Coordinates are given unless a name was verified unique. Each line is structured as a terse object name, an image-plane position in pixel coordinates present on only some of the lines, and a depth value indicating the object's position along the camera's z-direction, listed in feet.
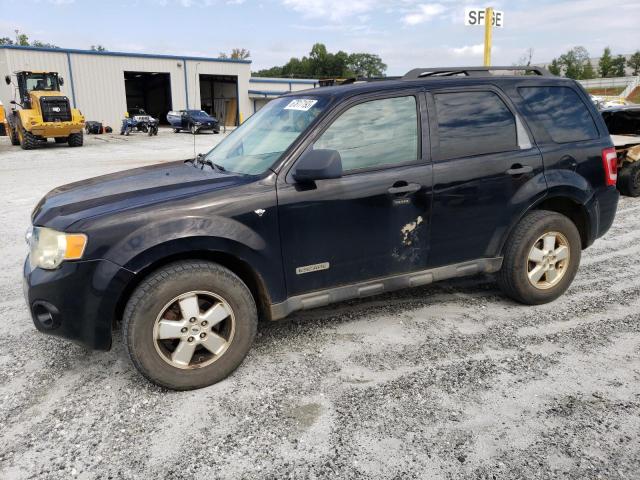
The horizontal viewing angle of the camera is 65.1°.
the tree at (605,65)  307.58
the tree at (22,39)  302.51
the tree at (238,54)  346.23
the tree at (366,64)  411.54
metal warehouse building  109.81
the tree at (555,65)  298.60
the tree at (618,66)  306.35
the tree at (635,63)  300.40
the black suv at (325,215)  9.67
